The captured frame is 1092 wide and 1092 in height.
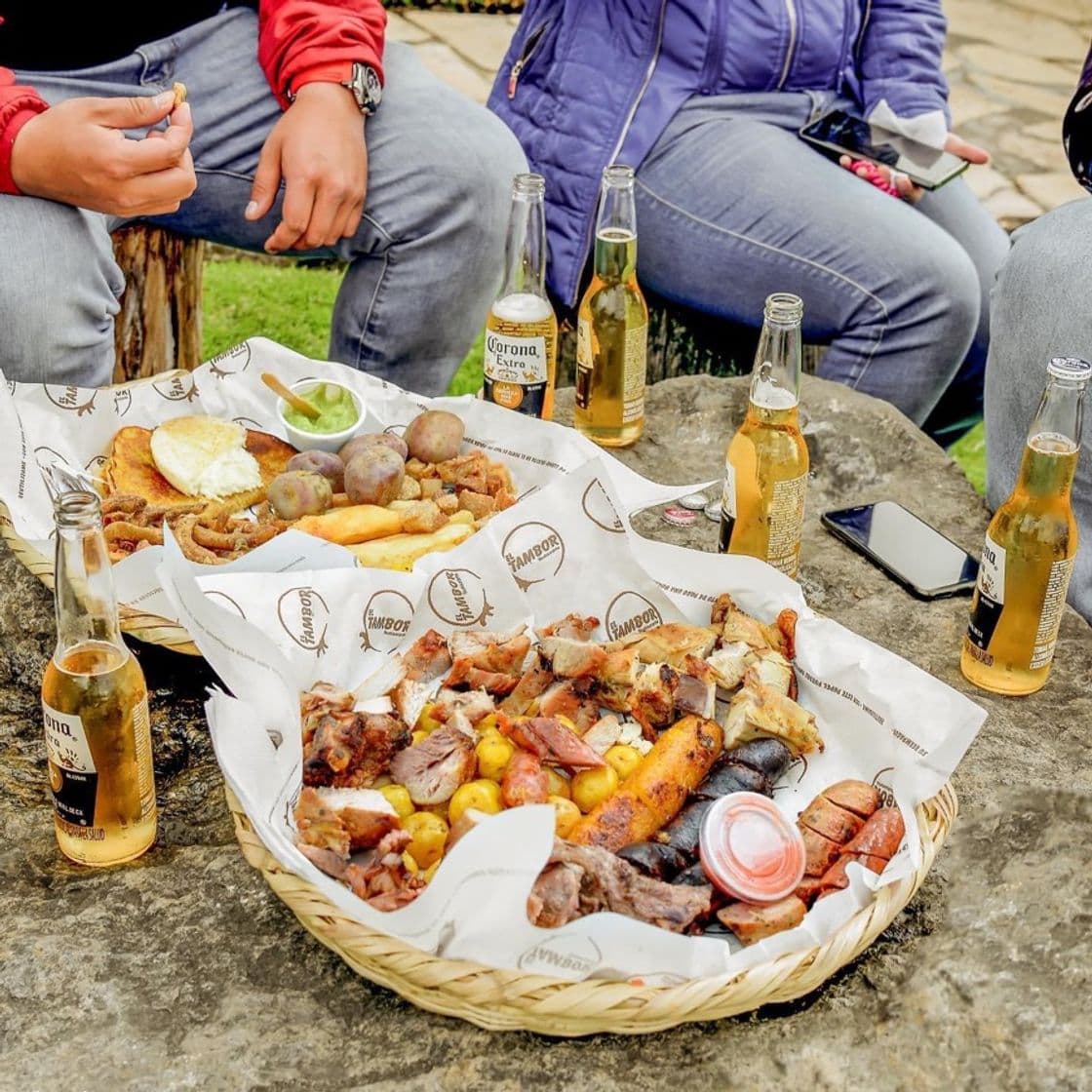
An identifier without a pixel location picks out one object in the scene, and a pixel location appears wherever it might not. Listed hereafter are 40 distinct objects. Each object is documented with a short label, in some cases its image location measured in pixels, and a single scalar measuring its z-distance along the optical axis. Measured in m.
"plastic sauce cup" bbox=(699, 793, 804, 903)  1.62
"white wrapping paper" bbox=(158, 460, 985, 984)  1.45
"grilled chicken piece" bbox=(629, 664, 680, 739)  1.90
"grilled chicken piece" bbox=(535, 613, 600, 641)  2.04
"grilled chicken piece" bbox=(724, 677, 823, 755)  1.85
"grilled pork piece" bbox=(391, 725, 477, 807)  1.73
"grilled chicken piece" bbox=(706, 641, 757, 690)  1.93
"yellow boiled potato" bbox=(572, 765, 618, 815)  1.78
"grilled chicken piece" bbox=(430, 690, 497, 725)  1.87
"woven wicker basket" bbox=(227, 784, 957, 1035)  1.45
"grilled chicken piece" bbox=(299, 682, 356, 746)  1.81
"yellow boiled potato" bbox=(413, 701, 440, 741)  1.89
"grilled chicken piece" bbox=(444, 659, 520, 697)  1.96
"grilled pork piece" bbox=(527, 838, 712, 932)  1.52
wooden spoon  2.62
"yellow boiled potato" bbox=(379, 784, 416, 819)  1.72
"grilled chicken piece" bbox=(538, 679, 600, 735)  1.92
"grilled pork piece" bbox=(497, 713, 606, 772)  1.78
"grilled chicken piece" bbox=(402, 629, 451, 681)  2.00
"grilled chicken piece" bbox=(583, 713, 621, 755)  1.86
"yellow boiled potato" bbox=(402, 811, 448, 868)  1.69
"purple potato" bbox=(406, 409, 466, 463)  2.55
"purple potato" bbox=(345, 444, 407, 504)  2.41
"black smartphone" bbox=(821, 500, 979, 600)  2.52
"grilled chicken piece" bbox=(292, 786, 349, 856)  1.62
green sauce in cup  2.63
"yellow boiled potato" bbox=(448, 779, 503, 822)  1.72
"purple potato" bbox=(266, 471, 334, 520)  2.39
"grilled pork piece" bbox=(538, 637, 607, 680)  1.94
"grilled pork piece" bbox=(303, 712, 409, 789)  1.72
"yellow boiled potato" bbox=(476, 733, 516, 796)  1.80
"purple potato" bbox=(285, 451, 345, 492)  2.47
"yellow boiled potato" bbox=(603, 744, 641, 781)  1.83
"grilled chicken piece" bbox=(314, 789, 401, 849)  1.63
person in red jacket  2.74
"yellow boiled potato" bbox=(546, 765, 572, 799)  1.78
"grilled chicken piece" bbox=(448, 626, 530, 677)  1.98
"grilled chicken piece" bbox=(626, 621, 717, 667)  1.98
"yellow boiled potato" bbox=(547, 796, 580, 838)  1.71
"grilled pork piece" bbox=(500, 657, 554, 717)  1.96
